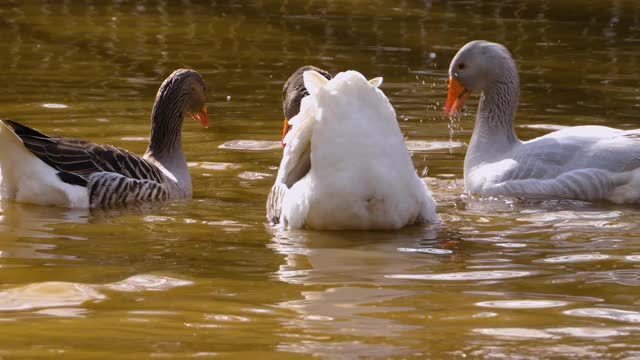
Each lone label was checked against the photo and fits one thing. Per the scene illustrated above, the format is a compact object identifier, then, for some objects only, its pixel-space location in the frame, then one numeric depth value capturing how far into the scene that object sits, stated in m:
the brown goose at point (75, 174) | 18.53
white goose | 15.41
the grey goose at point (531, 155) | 18.97
